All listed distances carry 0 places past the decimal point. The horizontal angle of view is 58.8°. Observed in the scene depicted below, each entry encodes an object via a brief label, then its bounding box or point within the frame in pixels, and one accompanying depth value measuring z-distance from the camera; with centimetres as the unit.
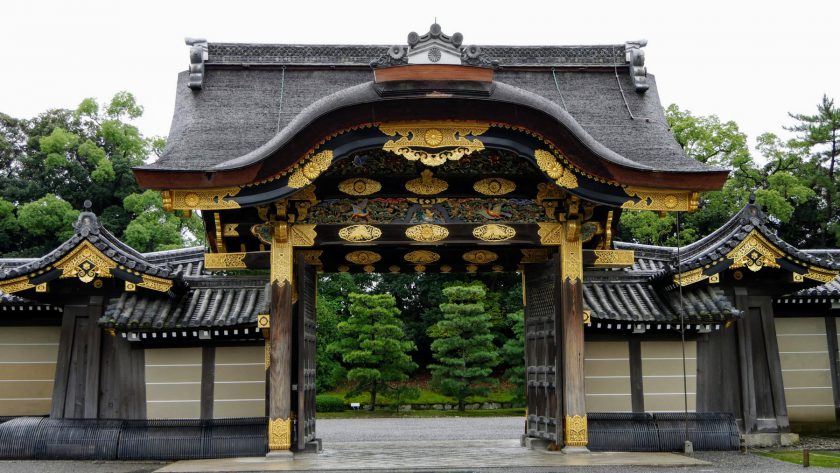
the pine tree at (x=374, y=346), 2648
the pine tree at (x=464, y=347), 2691
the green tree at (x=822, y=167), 3325
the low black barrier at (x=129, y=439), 1070
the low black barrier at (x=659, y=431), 1078
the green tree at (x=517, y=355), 2808
